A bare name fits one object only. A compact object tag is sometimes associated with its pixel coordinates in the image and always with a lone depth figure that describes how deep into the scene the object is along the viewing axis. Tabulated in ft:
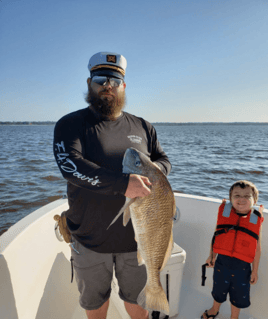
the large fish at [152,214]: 5.70
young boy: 9.24
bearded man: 6.78
